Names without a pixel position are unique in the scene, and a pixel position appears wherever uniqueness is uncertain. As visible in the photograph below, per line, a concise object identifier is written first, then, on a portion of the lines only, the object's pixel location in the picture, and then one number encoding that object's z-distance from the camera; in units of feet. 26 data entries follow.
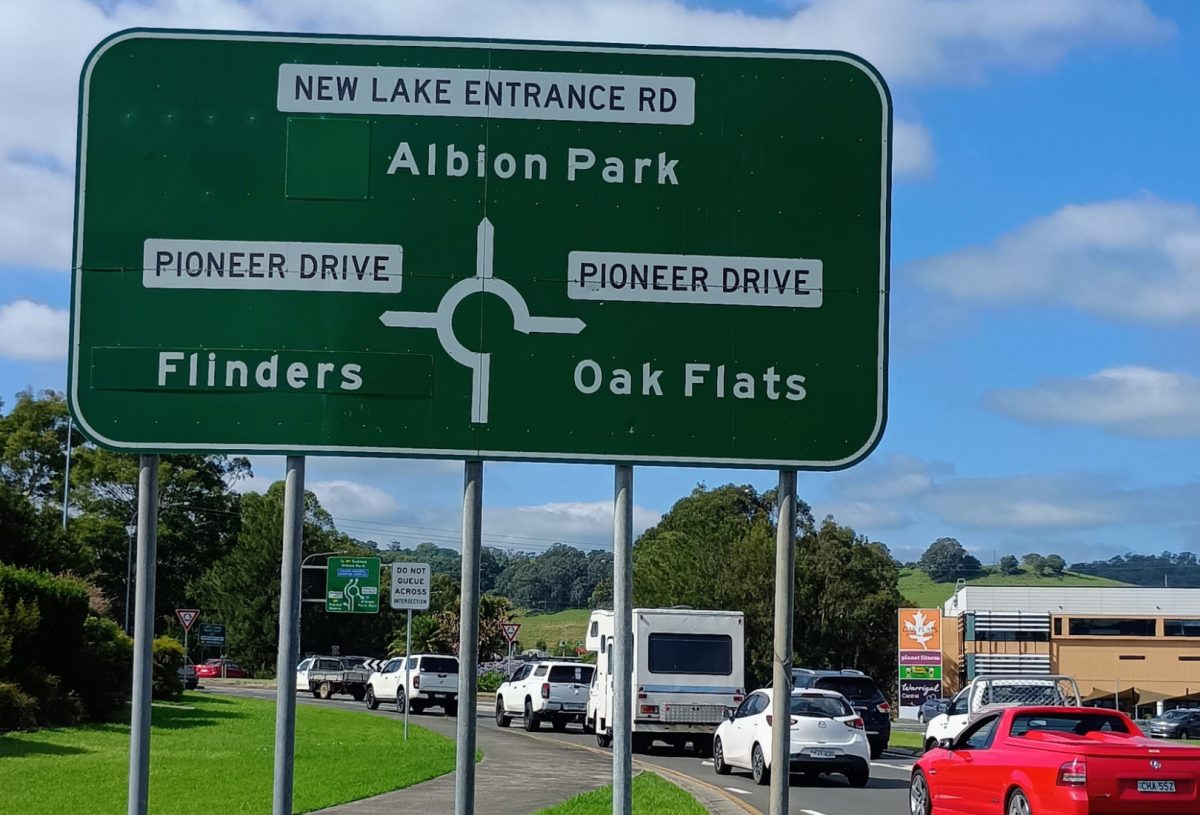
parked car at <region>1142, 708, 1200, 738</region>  202.39
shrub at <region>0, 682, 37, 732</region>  87.25
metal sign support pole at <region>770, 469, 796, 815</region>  20.38
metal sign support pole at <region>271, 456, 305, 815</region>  20.48
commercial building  316.81
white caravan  100.27
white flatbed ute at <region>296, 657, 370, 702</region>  199.93
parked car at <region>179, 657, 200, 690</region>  184.34
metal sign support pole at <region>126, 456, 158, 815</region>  20.75
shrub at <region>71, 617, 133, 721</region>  105.91
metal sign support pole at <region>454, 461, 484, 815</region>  20.18
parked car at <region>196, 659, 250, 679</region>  290.58
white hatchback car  79.15
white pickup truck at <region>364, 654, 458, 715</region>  155.63
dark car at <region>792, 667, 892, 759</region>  109.09
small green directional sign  175.94
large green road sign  22.06
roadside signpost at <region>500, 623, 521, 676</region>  176.45
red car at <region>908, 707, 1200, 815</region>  51.08
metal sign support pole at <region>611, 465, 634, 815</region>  19.69
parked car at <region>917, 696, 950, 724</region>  181.88
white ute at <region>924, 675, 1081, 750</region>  100.99
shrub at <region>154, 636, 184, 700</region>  137.80
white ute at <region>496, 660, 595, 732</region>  126.00
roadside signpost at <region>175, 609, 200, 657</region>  164.55
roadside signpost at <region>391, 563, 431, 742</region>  104.42
